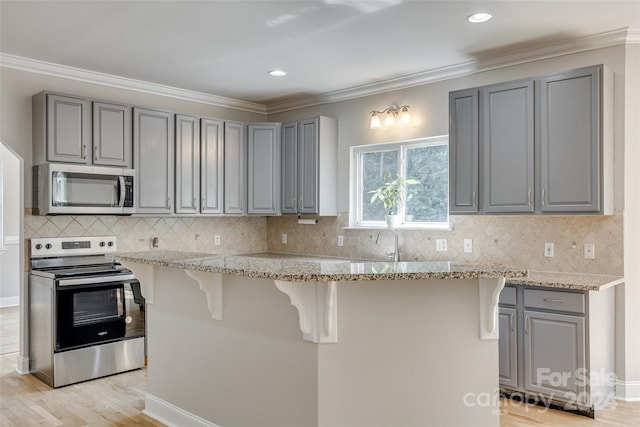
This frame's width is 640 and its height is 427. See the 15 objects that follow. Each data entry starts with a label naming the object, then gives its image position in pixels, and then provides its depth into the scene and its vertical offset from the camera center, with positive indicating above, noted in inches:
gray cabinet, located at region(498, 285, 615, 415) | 125.3 -35.2
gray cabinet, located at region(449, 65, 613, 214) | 130.4 +19.0
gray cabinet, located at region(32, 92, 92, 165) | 156.9 +27.4
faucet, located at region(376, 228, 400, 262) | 182.7 -14.8
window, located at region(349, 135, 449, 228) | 177.5 +13.3
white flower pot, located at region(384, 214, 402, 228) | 184.5 -2.8
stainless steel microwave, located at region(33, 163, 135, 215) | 155.3 +7.8
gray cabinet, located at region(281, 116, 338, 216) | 200.7 +19.4
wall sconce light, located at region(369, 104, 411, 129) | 181.8 +36.5
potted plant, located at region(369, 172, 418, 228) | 184.5 +6.2
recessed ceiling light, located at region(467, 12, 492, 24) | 123.1 +49.4
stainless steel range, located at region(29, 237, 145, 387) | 153.1 -32.8
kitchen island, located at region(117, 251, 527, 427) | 84.0 -23.4
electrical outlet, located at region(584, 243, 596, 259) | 140.9 -11.1
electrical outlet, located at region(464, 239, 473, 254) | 166.1 -11.4
